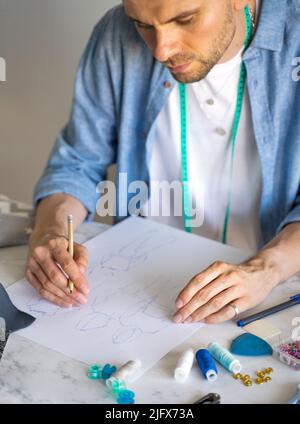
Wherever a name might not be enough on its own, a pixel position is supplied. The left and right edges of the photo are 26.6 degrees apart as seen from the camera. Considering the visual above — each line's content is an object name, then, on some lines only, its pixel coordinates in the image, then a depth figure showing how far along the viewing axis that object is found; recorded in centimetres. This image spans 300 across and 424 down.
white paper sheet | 96
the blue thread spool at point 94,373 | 89
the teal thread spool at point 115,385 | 85
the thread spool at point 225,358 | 90
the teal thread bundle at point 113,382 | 84
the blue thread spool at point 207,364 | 88
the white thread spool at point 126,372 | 86
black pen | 101
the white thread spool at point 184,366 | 88
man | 118
